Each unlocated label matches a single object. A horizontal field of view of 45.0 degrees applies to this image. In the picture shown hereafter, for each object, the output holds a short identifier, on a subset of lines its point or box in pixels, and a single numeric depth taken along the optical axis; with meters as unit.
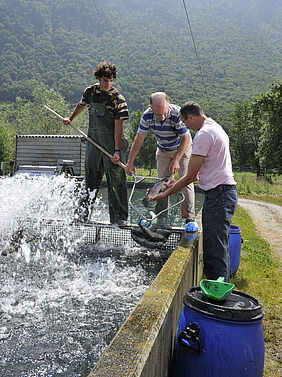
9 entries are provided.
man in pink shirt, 2.72
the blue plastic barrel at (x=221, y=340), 1.62
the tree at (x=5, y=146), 21.67
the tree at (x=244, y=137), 32.97
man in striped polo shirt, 3.92
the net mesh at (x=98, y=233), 4.16
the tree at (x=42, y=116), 38.16
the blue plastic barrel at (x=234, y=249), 4.00
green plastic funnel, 1.75
